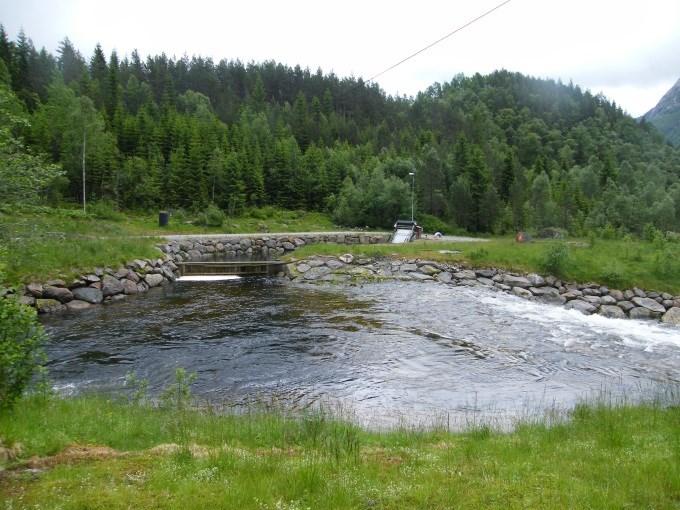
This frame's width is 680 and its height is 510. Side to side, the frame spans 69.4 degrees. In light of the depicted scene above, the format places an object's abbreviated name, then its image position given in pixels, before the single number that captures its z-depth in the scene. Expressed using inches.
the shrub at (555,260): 1219.2
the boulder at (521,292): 1154.4
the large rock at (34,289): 970.7
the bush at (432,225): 2244.1
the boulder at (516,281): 1193.0
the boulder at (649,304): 1038.4
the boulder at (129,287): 1133.5
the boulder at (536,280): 1187.9
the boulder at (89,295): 1023.0
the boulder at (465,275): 1273.7
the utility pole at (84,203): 2045.0
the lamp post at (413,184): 2319.1
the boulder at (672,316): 968.9
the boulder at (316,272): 1325.0
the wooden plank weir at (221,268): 1430.9
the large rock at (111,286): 1080.2
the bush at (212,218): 2221.7
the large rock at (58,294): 986.1
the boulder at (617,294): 1096.3
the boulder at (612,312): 1023.9
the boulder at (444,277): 1273.4
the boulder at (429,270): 1314.0
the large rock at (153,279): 1226.0
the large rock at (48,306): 940.5
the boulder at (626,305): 1055.5
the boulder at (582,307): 1040.0
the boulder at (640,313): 1031.6
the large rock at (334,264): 1375.9
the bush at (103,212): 2080.0
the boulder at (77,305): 983.9
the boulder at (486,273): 1274.2
